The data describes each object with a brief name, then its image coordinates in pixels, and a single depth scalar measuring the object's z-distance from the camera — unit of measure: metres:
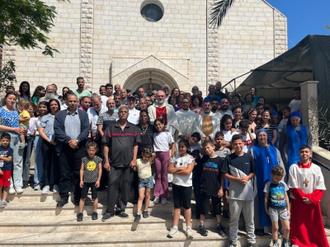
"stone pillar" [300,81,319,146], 5.41
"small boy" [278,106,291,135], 5.68
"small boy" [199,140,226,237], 4.29
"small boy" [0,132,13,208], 4.61
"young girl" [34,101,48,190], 5.09
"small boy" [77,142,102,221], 4.43
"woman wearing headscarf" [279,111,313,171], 4.78
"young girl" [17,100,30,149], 5.12
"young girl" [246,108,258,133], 5.29
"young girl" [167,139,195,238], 4.17
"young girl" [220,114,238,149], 5.00
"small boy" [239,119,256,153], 4.80
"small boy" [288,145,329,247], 4.05
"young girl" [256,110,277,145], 5.01
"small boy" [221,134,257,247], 4.01
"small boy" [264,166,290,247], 3.97
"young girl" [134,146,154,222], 4.54
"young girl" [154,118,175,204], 4.78
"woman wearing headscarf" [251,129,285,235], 4.30
